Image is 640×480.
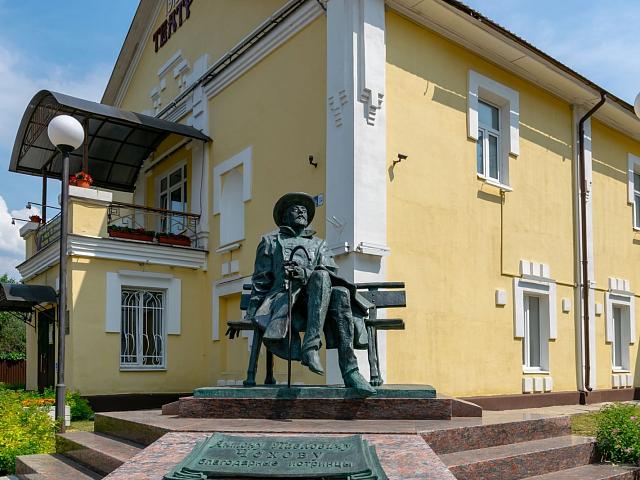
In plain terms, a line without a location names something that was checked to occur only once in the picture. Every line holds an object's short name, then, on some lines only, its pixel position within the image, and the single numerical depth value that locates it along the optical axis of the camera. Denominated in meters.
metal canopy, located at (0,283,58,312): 14.09
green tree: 42.16
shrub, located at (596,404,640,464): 6.26
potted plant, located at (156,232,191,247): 14.85
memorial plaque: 4.16
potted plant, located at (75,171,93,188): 14.06
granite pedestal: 5.88
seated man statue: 6.16
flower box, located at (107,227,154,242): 14.34
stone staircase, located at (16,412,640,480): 5.26
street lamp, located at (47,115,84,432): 9.04
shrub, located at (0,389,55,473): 6.94
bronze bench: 6.64
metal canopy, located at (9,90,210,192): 14.42
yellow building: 11.56
